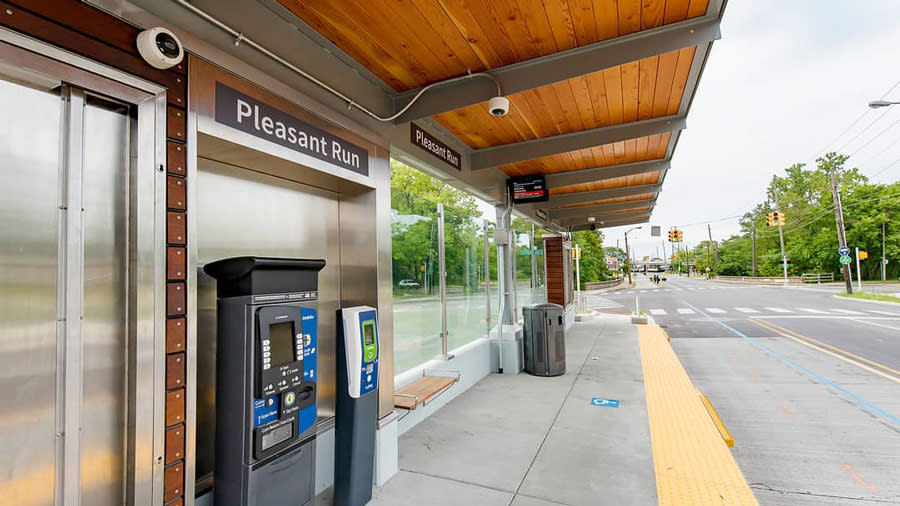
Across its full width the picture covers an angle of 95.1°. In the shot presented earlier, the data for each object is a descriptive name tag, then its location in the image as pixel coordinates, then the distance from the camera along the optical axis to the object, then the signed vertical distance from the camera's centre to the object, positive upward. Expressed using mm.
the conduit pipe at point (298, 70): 1988 +1294
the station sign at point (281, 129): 2191 +934
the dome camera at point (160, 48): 1787 +1056
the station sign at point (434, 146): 3852 +1340
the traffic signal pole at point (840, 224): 21312 +2017
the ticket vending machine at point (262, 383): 2092 -530
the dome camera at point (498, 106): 3222 +1330
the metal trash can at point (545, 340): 6348 -1056
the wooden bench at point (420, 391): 3709 -1142
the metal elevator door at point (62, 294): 1563 -15
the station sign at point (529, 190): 6613 +1348
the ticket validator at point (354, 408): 2758 -869
